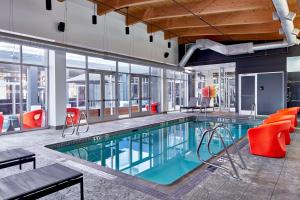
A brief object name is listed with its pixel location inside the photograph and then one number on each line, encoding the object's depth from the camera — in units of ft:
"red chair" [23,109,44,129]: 22.03
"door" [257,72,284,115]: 32.86
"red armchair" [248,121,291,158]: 12.47
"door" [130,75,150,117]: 34.04
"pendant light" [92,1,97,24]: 22.48
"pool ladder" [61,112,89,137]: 19.13
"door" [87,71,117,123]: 27.43
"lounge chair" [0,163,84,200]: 5.82
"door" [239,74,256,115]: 35.40
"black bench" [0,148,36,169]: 8.71
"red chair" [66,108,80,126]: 24.05
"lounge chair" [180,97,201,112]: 40.78
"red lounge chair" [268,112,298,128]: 18.17
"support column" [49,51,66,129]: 22.65
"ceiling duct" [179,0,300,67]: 16.93
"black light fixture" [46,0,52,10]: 18.40
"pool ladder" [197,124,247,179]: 9.77
